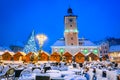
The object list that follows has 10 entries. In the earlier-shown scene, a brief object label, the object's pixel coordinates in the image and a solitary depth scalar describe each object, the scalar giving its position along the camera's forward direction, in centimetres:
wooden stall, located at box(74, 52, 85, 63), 3793
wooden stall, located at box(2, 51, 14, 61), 3509
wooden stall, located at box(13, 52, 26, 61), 3609
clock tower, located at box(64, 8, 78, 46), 6781
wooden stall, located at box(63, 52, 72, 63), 3756
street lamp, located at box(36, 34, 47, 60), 2275
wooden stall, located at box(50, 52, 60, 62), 3692
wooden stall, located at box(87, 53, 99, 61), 3945
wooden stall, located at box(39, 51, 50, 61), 3648
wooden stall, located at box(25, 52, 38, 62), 3518
